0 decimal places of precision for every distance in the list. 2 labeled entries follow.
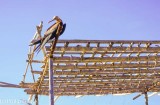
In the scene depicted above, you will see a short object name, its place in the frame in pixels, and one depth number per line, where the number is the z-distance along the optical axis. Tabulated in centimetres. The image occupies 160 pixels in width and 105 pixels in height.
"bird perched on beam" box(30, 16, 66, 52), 1002
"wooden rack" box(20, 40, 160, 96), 1288
